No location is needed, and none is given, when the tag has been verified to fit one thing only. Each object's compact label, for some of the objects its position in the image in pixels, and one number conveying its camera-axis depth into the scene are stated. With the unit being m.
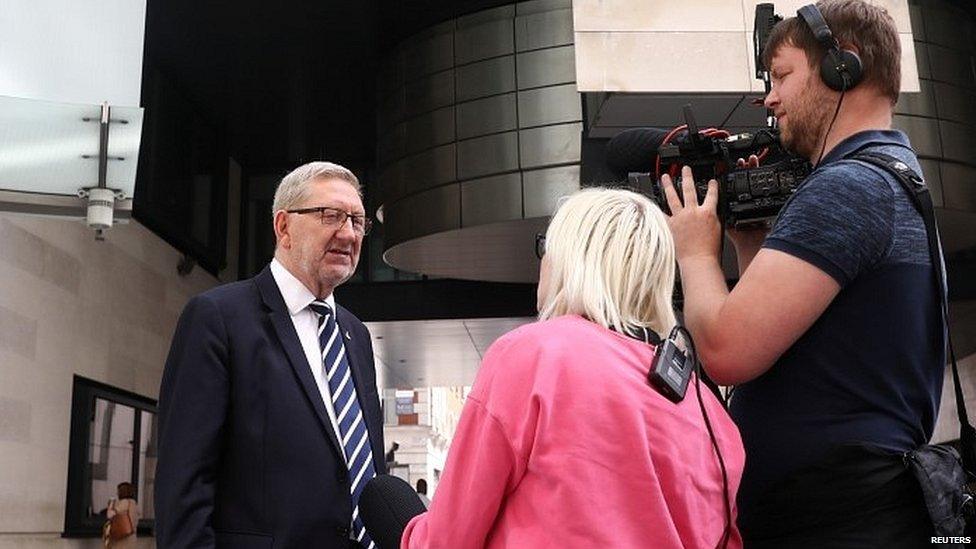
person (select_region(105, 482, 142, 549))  10.66
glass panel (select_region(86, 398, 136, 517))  11.20
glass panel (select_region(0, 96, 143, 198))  5.75
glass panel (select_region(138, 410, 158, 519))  12.55
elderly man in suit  2.63
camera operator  1.72
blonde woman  1.56
